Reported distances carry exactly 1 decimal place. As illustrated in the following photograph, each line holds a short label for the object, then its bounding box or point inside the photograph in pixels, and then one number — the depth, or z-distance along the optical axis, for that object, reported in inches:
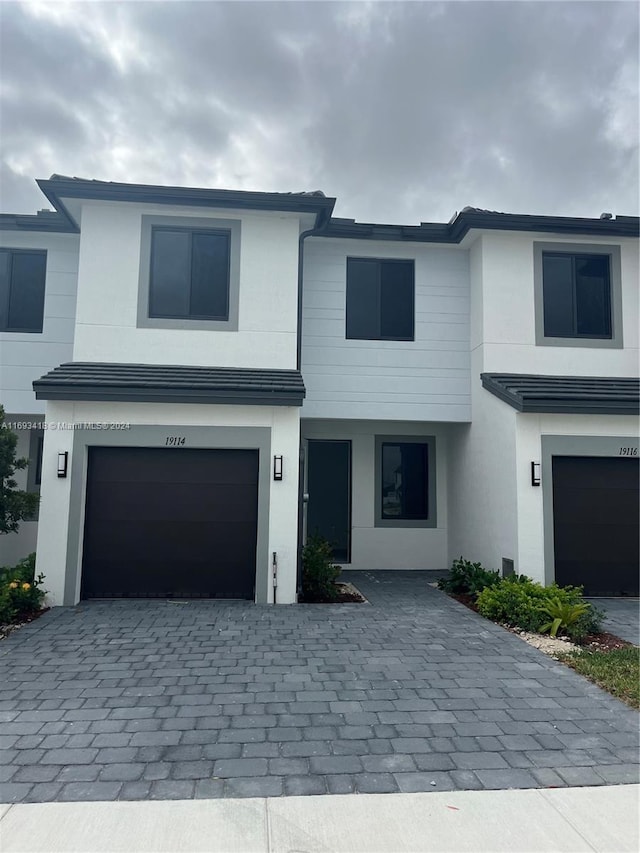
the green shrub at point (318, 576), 328.8
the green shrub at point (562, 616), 257.6
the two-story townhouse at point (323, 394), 317.1
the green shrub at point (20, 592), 263.4
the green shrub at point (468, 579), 325.7
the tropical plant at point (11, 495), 292.2
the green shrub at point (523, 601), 266.2
